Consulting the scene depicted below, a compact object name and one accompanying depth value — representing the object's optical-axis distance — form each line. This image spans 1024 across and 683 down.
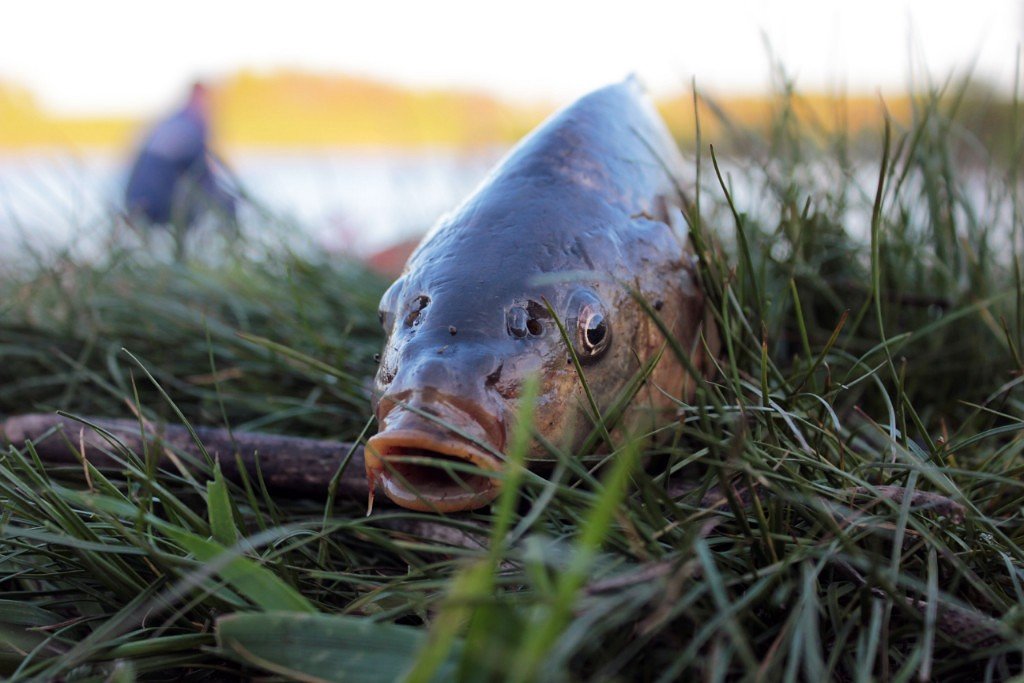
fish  0.22
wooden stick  0.26
